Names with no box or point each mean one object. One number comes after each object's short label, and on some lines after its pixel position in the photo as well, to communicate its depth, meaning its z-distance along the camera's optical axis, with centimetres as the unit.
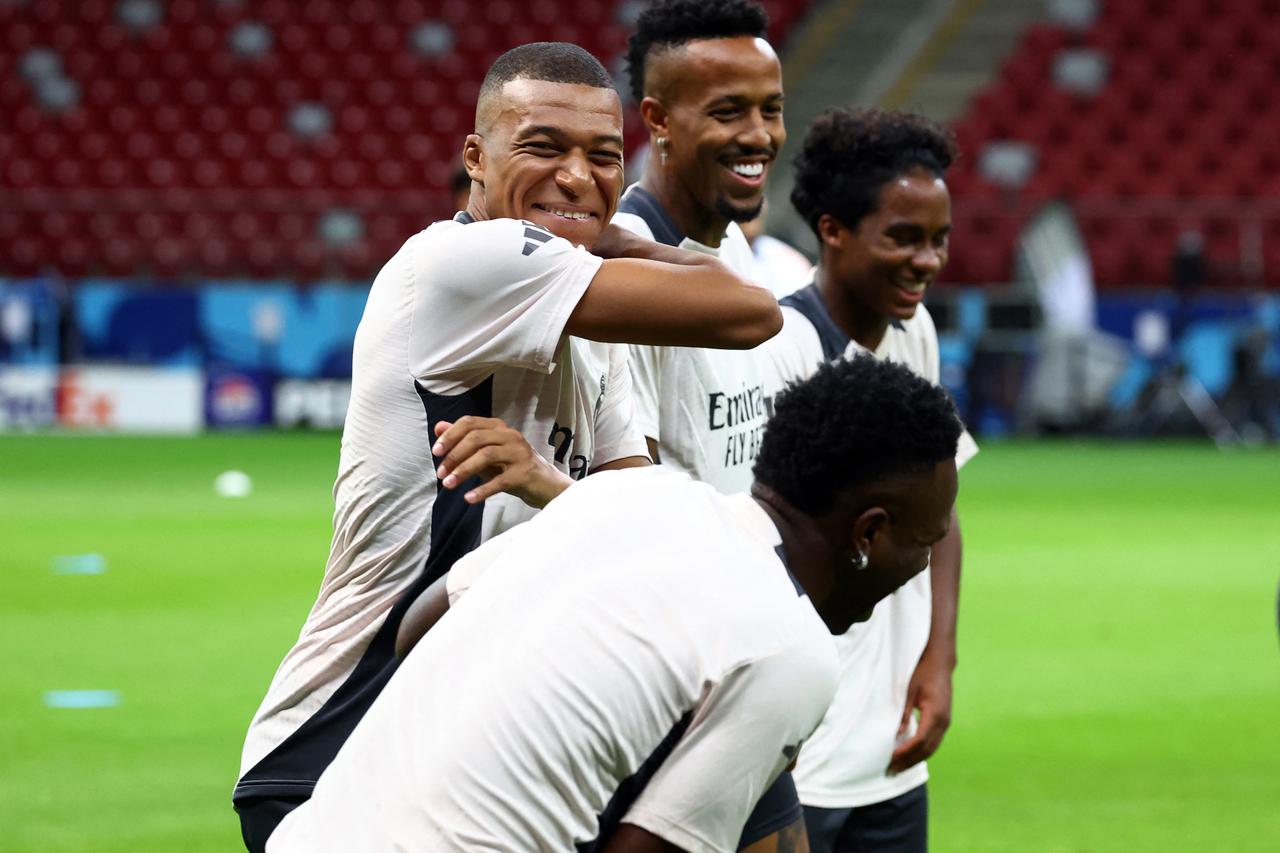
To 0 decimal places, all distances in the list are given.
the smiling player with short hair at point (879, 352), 835
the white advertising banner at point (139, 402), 4478
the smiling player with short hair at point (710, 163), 810
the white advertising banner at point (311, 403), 4469
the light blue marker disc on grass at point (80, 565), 2205
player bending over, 464
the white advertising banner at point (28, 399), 4456
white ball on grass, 3009
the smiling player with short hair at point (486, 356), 589
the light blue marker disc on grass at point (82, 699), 1517
